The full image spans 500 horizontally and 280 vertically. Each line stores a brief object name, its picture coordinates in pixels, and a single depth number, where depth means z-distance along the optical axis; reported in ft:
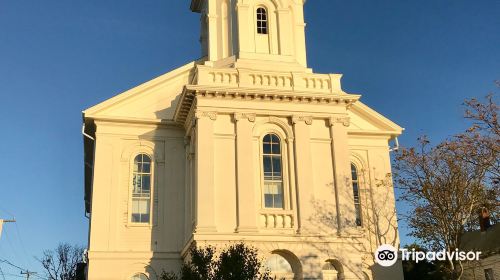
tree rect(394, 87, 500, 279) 75.25
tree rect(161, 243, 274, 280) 56.24
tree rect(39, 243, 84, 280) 198.54
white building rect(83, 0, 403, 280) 76.48
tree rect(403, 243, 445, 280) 101.86
